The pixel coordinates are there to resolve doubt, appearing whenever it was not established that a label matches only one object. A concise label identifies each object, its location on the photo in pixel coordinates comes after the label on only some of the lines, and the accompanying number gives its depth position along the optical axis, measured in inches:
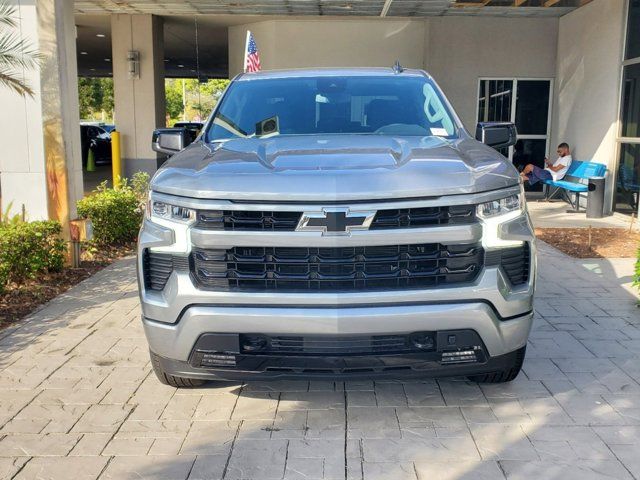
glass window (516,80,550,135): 593.3
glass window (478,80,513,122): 591.2
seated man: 530.3
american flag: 452.1
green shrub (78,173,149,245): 338.3
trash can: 464.1
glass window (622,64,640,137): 443.3
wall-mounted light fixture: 651.5
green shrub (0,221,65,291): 247.8
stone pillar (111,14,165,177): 652.1
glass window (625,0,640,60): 441.9
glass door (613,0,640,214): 443.2
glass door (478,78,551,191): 591.5
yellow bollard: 648.4
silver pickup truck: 129.7
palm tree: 272.8
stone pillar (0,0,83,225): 287.6
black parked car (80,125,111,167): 1056.2
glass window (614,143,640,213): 444.1
